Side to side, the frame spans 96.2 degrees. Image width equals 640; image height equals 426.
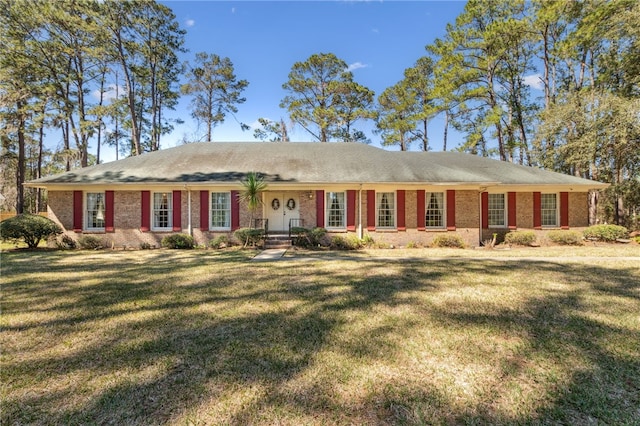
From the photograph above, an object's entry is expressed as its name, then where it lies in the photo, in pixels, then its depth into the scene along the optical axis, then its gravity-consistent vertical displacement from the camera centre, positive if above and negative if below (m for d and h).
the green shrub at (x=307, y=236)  12.18 -1.02
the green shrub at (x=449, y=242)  12.62 -1.33
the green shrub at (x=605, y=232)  12.91 -0.94
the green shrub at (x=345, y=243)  12.22 -1.32
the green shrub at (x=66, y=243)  12.44 -1.31
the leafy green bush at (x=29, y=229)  11.07 -0.62
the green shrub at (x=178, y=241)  12.27 -1.23
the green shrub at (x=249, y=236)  11.99 -0.99
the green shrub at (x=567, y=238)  12.66 -1.18
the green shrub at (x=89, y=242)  12.24 -1.26
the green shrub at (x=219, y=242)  12.33 -1.27
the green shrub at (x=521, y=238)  12.80 -1.19
